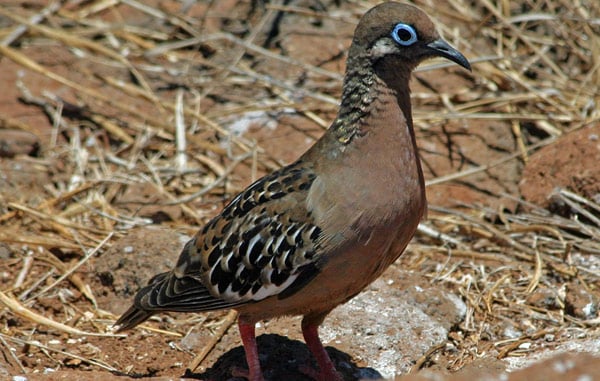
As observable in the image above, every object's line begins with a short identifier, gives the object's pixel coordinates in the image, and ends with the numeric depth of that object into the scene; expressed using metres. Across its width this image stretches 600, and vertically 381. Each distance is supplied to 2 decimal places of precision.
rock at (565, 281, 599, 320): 11.39
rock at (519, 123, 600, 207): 13.10
